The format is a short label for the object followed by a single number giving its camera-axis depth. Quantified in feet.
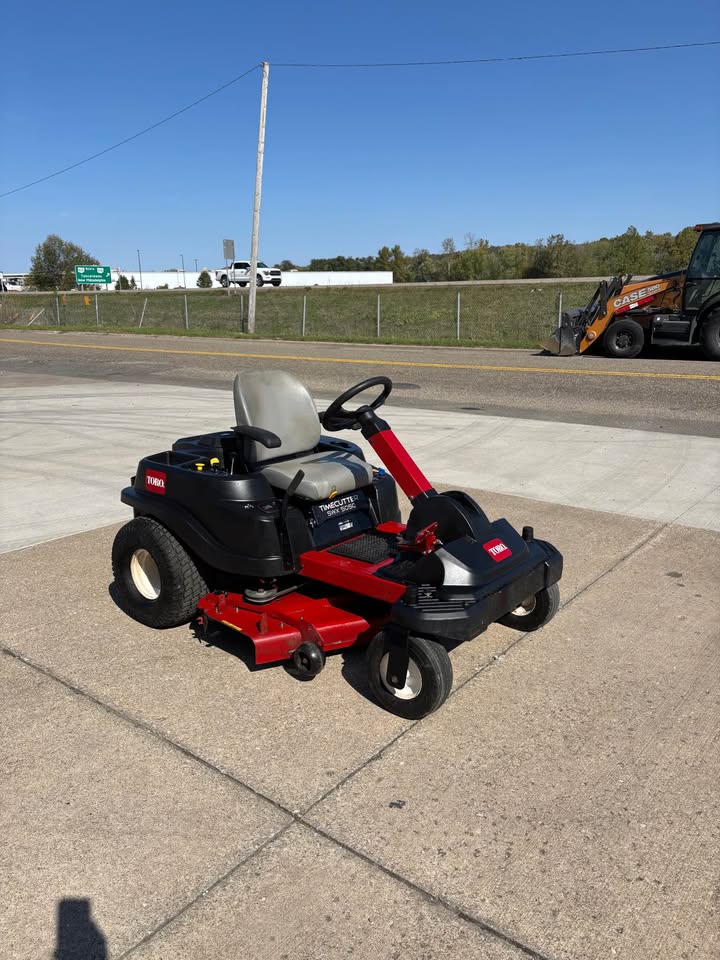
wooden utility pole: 72.33
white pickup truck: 181.98
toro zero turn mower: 9.83
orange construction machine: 46.14
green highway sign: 195.11
